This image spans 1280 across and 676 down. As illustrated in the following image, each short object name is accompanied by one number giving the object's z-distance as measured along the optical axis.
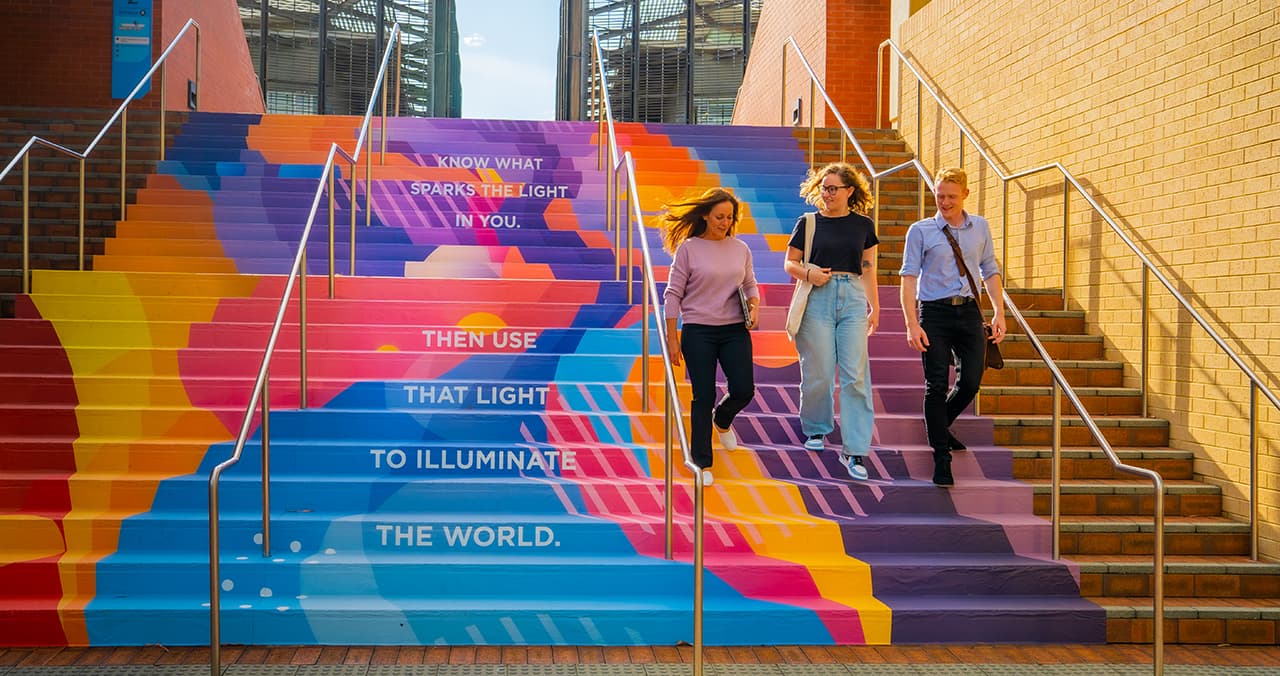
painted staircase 4.41
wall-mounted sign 11.29
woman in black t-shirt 5.20
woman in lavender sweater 5.02
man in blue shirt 5.12
